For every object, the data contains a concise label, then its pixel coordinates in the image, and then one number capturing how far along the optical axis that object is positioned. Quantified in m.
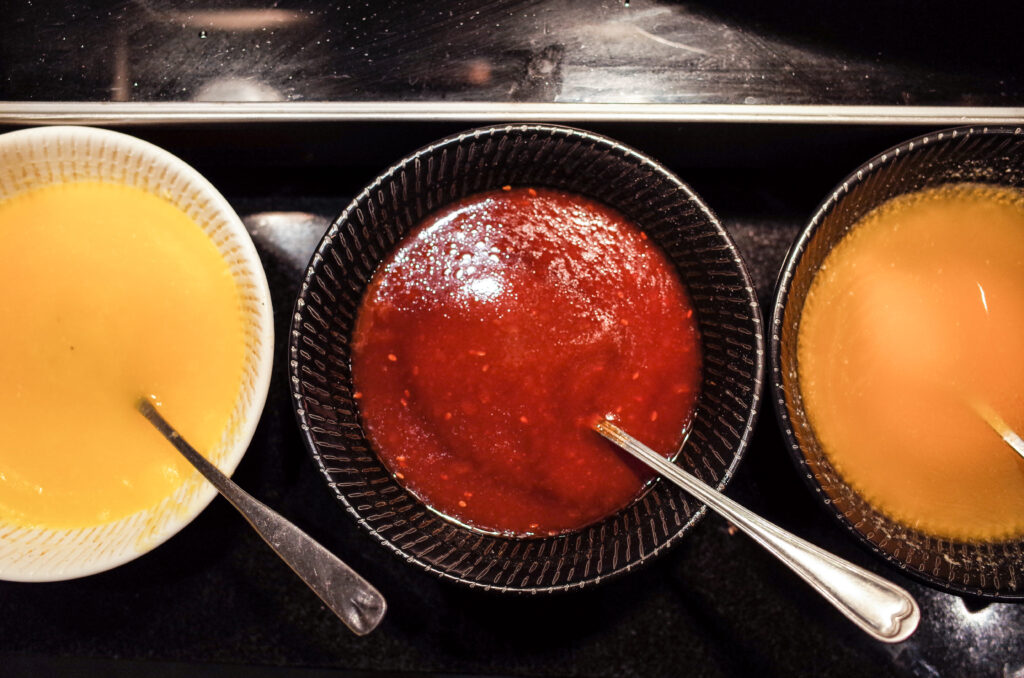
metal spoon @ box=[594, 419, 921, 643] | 0.27
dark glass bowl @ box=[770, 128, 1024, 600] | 0.31
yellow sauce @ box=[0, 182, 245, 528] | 0.33
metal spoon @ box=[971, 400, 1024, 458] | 0.33
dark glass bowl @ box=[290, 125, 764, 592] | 0.32
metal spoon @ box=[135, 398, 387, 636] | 0.31
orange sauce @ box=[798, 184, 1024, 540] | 0.33
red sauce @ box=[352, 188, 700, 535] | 0.32
